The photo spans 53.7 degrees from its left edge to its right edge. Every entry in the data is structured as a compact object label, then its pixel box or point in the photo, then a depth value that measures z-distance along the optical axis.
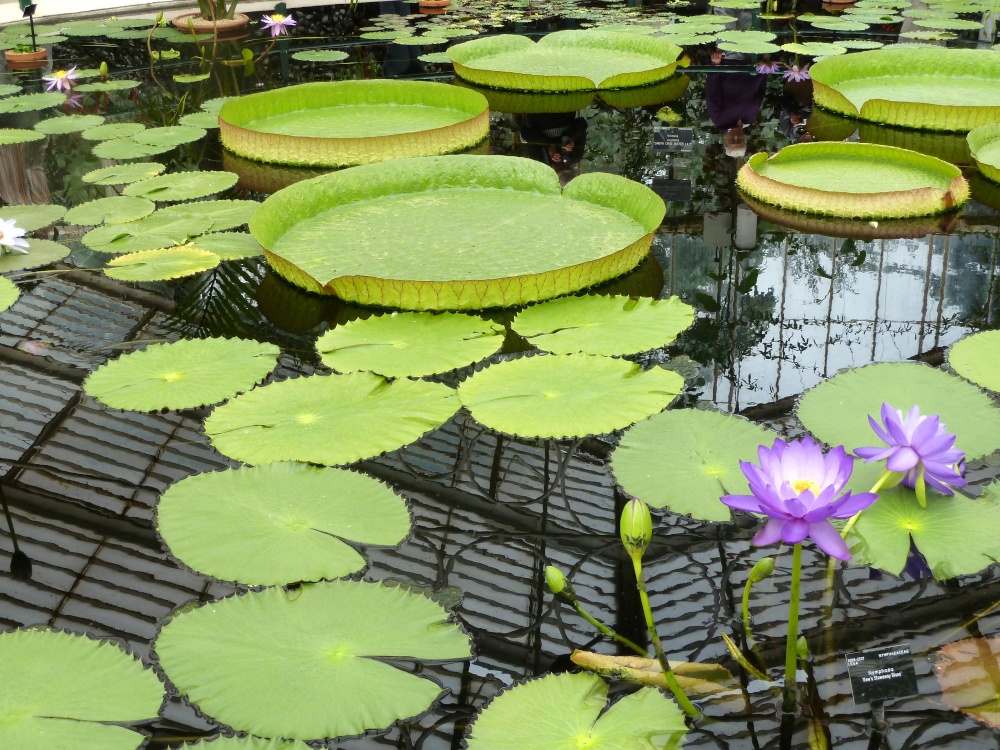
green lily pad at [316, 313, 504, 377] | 2.11
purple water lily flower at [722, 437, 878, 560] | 1.16
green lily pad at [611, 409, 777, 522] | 1.64
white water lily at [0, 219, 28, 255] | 2.80
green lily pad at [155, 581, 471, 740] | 1.24
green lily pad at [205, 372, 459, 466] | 1.81
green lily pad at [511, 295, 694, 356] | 2.17
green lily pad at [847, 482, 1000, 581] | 1.49
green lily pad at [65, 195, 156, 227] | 3.06
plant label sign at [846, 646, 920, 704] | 1.26
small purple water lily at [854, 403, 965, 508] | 1.45
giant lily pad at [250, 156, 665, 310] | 2.39
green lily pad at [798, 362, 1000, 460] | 1.79
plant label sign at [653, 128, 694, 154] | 3.62
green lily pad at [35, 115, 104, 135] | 4.15
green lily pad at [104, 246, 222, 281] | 2.66
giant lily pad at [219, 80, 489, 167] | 3.48
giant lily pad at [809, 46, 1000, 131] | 3.96
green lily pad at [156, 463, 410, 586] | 1.51
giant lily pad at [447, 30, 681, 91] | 4.53
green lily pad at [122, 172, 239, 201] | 3.26
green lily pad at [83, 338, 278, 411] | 2.04
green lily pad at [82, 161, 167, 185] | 3.44
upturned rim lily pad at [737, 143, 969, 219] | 2.92
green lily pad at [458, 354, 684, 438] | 1.86
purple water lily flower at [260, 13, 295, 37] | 4.96
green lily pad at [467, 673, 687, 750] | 1.19
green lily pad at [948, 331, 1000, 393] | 1.97
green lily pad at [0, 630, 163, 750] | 1.22
